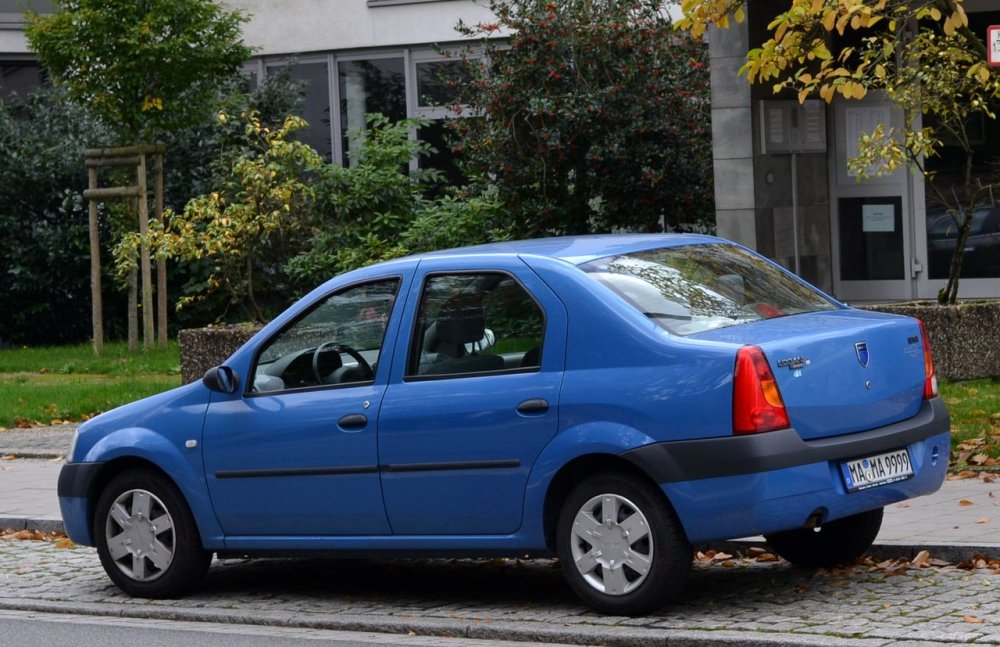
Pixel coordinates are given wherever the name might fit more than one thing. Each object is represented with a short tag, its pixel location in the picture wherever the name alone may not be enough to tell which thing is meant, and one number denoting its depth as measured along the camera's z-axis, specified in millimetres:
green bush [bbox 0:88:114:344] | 25062
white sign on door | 20812
